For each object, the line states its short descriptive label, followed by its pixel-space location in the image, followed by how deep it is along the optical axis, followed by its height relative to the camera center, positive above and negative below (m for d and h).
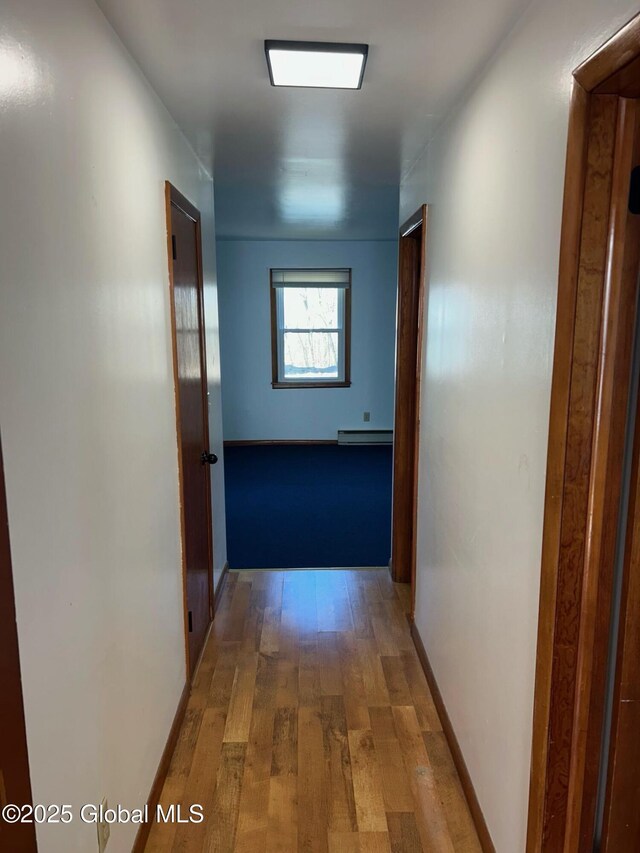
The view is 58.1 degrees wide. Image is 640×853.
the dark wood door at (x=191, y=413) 2.40 -0.35
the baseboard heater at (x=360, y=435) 7.19 -1.21
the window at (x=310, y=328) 6.86 +0.11
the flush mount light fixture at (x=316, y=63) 1.68 +0.83
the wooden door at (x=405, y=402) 3.40 -0.40
